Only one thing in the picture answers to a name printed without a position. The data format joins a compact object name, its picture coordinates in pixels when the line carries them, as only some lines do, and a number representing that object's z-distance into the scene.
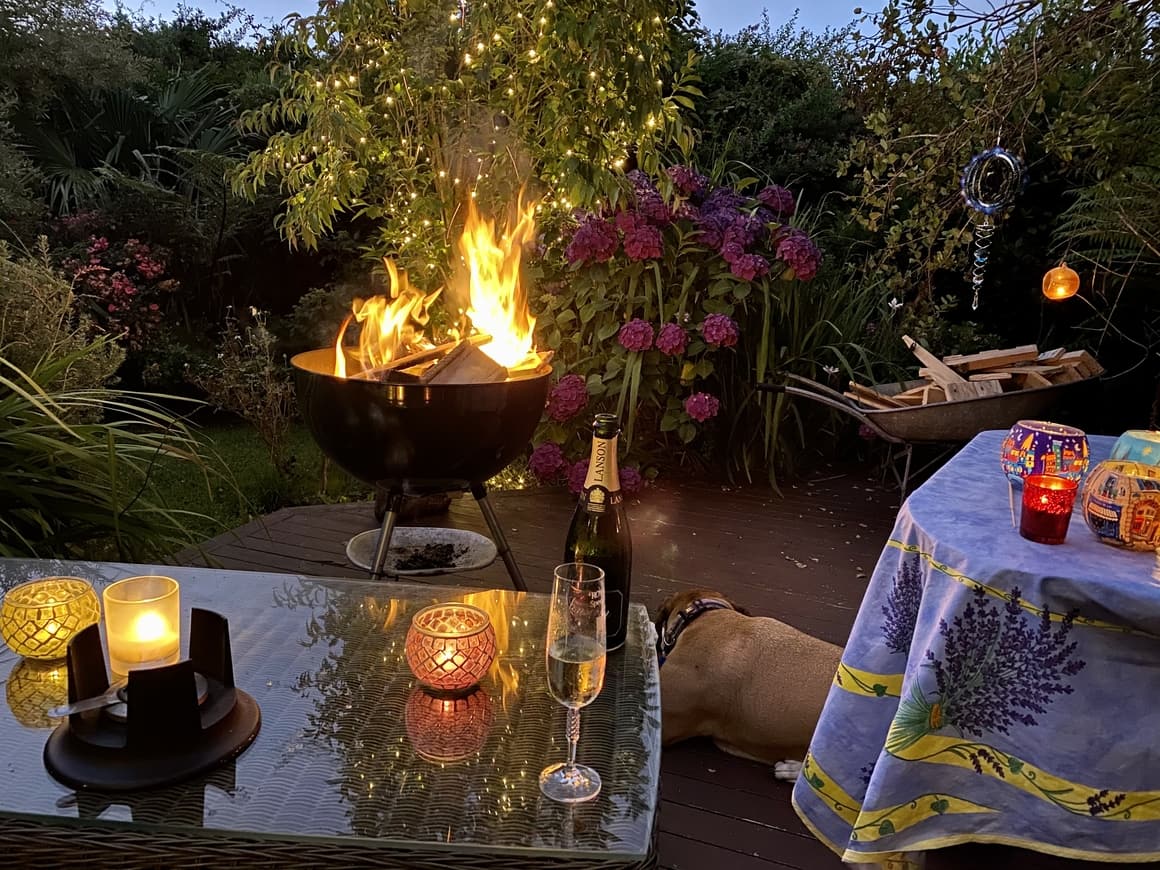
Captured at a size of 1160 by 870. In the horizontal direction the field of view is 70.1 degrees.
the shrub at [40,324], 3.16
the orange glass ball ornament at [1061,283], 2.73
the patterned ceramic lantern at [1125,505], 1.33
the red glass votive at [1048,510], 1.35
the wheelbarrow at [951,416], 3.22
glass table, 0.96
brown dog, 1.91
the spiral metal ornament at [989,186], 2.78
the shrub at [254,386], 4.11
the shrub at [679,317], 3.92
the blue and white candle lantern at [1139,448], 1.50
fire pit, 2.16
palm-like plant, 5.88
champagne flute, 1.07
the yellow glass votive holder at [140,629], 1.21
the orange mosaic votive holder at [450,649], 1.24
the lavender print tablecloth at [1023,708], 1.21
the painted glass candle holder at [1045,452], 1.52
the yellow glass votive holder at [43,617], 1.27
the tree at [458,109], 3.12
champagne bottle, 1.53
